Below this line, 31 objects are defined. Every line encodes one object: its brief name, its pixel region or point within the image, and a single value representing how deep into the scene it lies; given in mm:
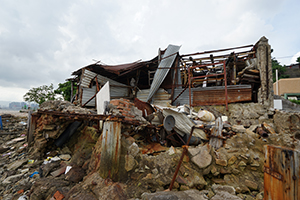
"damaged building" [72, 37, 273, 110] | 6980
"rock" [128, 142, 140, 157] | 3425
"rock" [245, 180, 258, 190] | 3241
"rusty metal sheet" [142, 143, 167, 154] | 3956
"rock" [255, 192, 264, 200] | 2871
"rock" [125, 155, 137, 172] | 3178
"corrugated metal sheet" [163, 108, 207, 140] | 4914
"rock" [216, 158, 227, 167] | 3652
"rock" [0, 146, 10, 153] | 6030
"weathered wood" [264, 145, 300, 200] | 1256
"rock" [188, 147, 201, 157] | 3645
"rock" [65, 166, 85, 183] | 3420
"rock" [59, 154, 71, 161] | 4675
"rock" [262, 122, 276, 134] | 4604
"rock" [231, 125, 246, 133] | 4574
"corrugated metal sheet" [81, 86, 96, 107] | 9116
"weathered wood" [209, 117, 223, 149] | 4301
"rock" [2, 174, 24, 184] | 3933
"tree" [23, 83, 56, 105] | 21281
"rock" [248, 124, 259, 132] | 4852
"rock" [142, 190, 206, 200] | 2463
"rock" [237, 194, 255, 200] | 2839
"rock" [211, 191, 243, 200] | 2578
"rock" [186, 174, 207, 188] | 3146
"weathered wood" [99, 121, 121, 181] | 2977
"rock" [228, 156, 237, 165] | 3737
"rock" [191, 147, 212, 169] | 3497
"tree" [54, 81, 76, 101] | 17109
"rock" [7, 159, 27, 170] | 4594
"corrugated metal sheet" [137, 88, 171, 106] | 9257
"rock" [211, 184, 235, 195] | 2928
